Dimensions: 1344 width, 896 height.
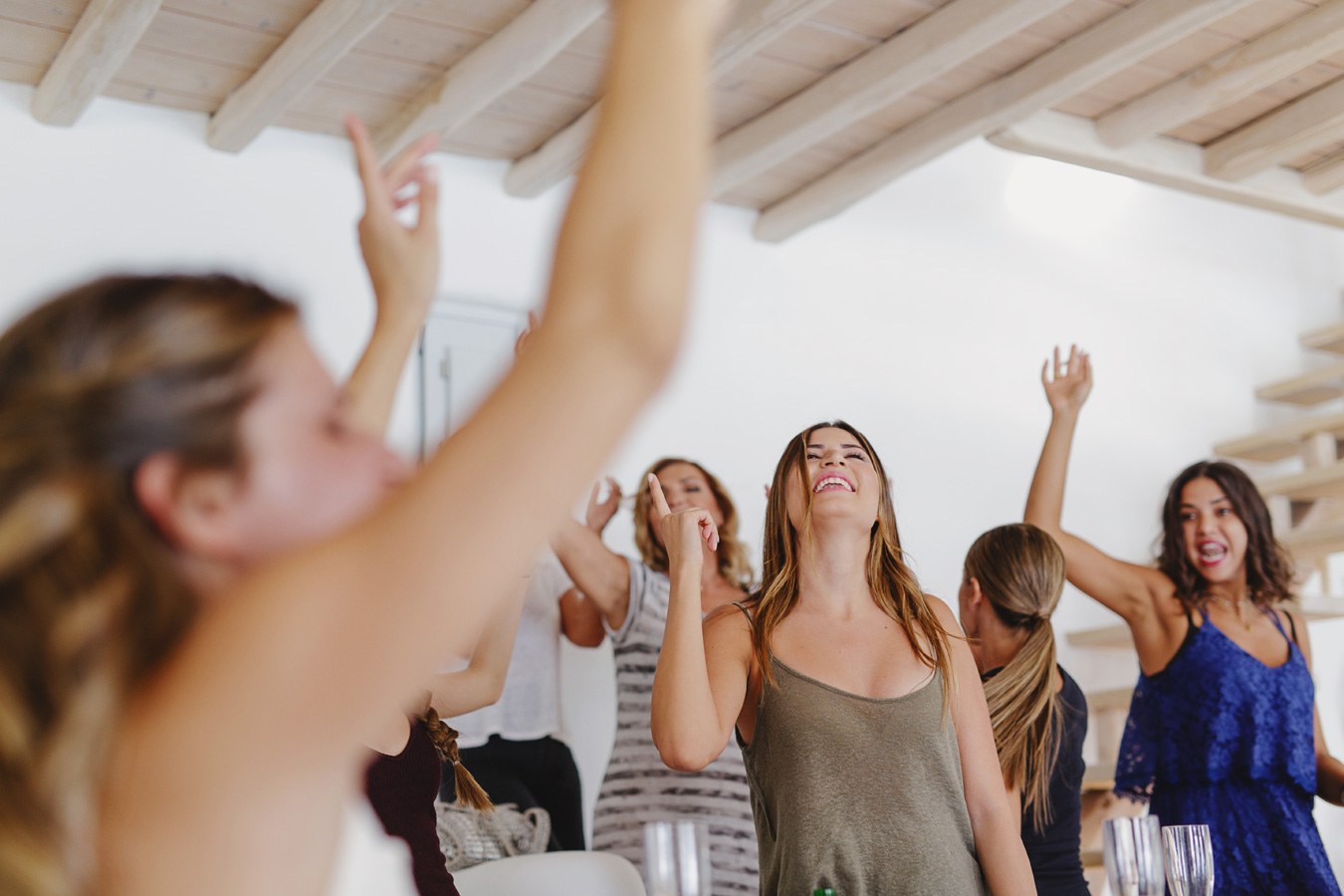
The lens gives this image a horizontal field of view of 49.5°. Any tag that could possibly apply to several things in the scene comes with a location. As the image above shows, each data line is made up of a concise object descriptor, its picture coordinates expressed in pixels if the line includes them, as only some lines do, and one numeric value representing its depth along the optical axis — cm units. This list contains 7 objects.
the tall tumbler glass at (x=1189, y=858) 200
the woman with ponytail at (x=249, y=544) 59
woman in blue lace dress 330
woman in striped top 313
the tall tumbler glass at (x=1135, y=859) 190
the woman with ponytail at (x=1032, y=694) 284
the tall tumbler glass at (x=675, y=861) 163
